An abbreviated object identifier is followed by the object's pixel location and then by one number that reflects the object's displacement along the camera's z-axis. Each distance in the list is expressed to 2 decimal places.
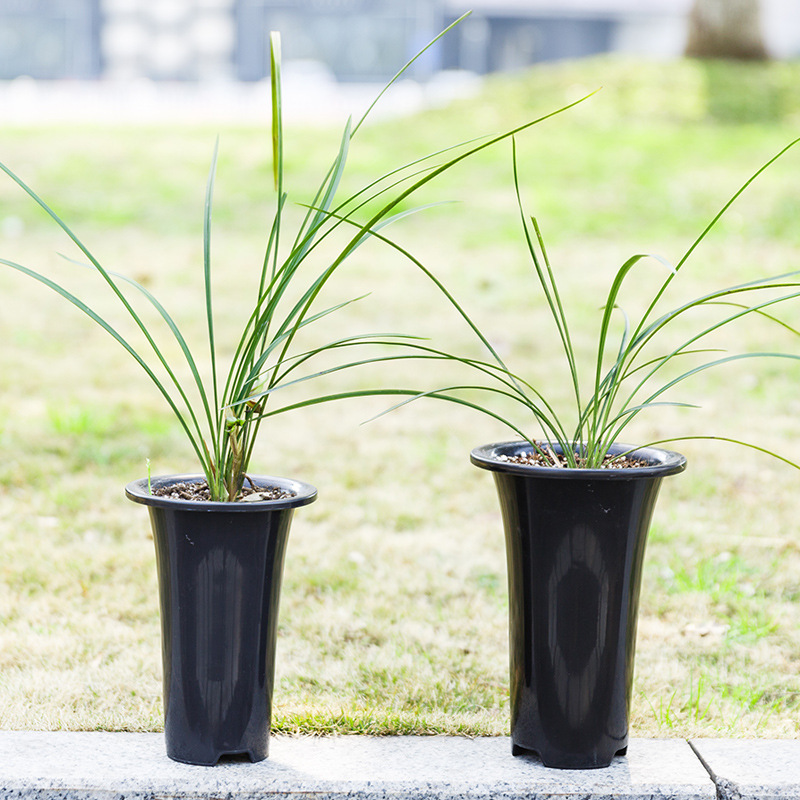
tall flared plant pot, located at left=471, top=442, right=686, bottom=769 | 1.74
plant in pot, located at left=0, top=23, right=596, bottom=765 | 1.73
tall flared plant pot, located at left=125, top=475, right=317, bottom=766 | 1.73
